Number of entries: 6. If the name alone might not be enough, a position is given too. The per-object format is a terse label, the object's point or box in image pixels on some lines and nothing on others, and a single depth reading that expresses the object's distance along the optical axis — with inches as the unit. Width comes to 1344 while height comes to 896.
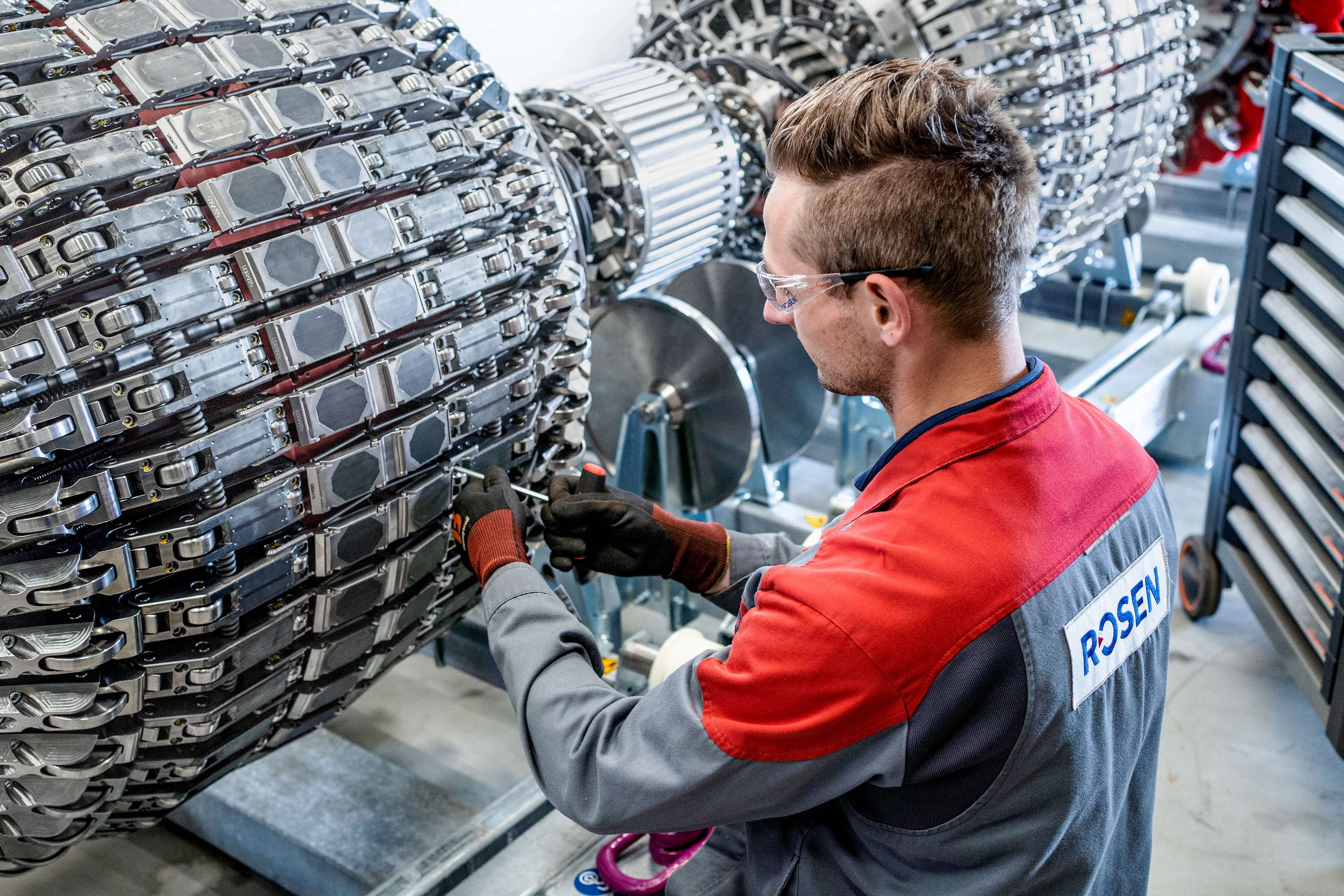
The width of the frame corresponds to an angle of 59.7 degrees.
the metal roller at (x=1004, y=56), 91.0
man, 42.7
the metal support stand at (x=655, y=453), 89.8
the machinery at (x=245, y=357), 45.1
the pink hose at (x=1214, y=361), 130.8
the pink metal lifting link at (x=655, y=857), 67.2
